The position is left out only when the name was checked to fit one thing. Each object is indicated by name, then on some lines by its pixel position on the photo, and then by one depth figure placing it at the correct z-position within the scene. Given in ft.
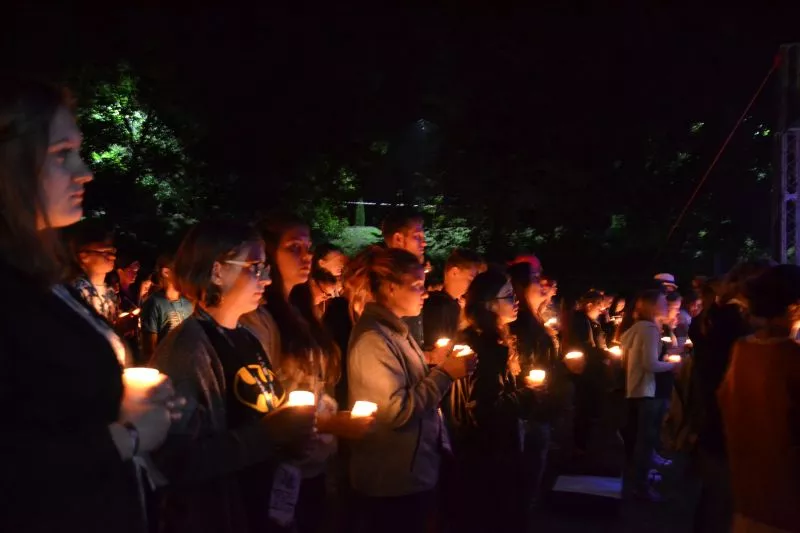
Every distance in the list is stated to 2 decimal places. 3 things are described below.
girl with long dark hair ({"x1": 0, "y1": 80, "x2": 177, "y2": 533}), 5.09
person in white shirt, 25.50
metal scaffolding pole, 27.65
